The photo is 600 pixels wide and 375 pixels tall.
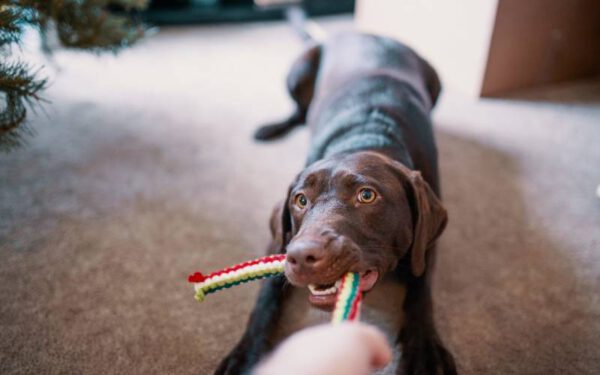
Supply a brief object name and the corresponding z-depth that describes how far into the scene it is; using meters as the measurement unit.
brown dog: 0.47
